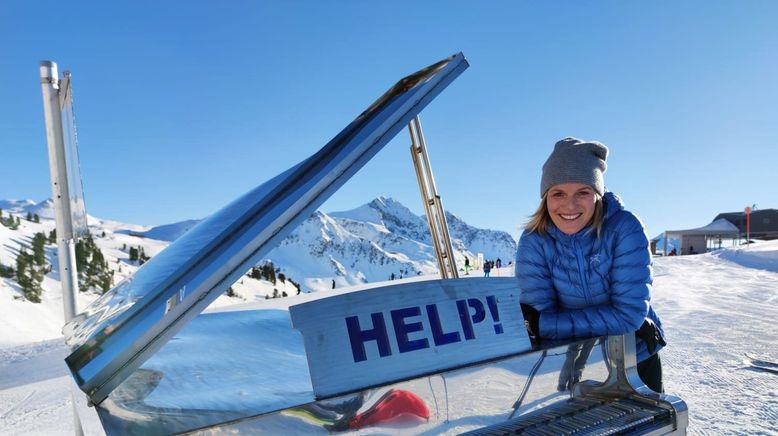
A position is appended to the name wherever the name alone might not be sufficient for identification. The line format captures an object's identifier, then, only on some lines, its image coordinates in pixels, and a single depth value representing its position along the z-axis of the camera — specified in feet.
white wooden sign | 3.73
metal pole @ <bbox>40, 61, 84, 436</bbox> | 11.66
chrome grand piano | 3.55
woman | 5.74
